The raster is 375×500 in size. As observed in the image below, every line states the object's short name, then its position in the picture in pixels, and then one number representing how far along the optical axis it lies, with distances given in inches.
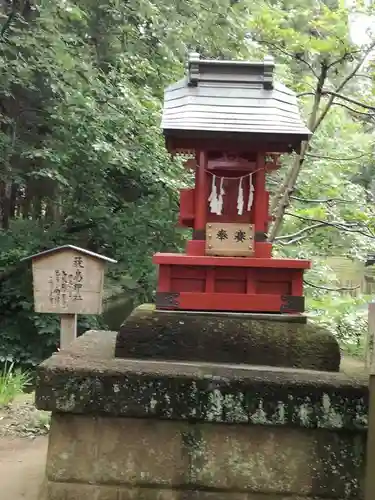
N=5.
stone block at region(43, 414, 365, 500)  104.8
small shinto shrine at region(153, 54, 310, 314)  124.8
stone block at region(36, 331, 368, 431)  104.3
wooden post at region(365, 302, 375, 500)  75.3
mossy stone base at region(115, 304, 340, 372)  117.9
